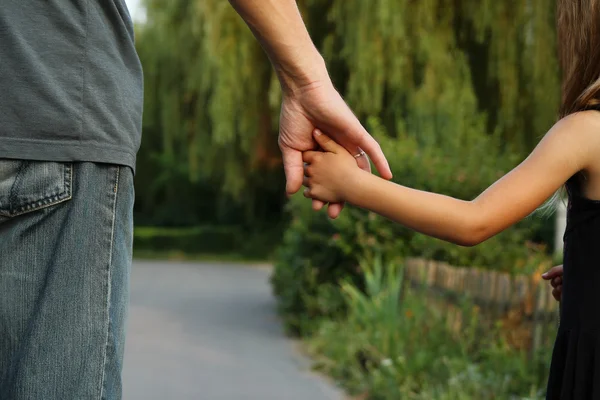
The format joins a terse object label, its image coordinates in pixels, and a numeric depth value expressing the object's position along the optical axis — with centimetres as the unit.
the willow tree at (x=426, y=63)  1030
